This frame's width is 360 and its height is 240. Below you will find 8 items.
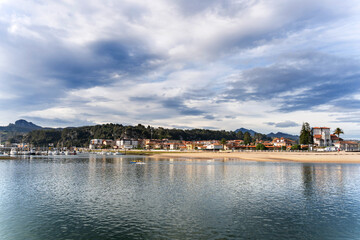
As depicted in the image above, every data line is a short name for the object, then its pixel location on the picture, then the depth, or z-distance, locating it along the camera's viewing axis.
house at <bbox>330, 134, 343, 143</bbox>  188.32
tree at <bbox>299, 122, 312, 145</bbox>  154.75
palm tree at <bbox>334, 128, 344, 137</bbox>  185.11
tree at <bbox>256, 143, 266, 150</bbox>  161.52
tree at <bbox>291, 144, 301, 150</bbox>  149.38
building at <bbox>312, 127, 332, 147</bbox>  184.25
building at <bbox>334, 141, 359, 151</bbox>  163.88
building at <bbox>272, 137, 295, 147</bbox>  187.06
